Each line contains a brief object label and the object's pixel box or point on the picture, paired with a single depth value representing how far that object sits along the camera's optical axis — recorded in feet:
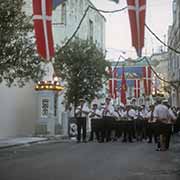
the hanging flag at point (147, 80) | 152.03
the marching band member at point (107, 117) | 81.61
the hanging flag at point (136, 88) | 182.19
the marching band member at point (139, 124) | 85.92
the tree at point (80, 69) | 112.98
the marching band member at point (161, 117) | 60.44
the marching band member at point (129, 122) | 84.28
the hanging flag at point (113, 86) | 150.18
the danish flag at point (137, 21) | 44.88
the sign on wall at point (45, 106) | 101.04
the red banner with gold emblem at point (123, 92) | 134.82
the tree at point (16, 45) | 64.69
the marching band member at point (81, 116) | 78.74
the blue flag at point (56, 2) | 51.63
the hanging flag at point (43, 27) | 48.85
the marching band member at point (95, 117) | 81.46
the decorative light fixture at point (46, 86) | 100.18
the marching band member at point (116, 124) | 84.33
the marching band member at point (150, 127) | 72.01
